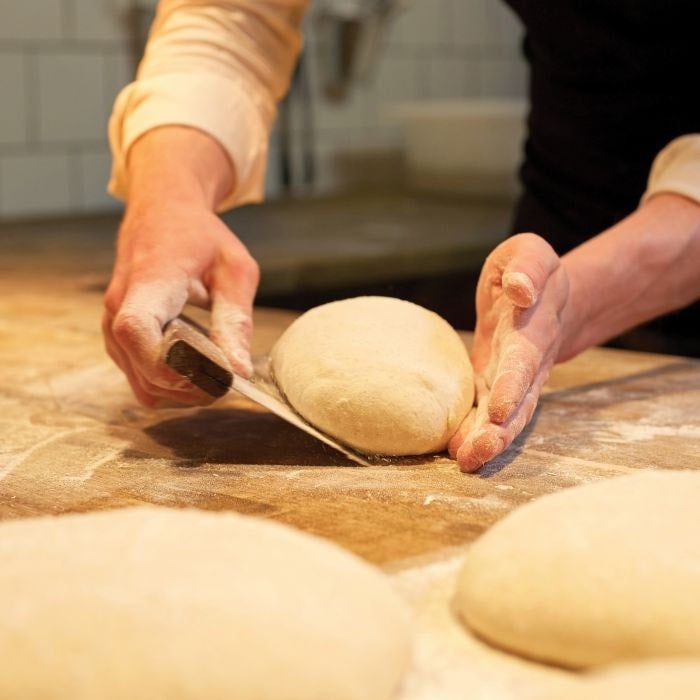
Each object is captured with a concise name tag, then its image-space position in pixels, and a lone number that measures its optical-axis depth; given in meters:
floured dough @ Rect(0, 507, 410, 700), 0.51
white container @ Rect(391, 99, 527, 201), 2.59
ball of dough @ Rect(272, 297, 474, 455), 0.92
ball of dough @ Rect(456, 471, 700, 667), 0.58
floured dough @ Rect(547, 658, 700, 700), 0.47
